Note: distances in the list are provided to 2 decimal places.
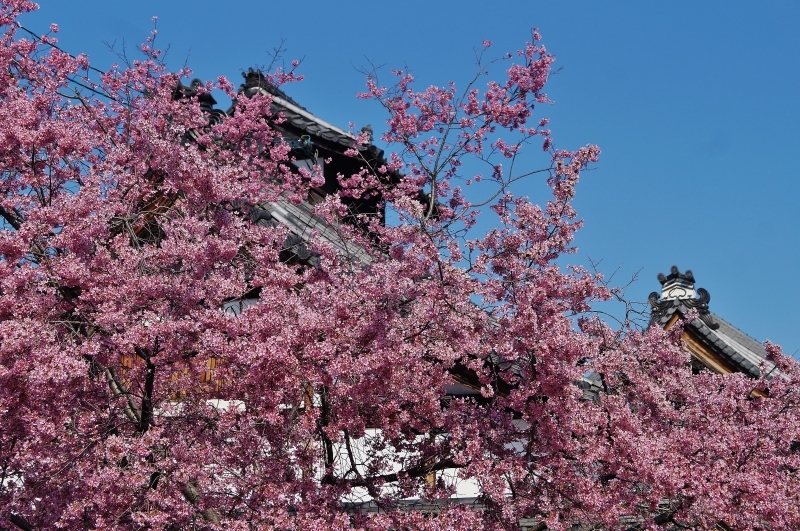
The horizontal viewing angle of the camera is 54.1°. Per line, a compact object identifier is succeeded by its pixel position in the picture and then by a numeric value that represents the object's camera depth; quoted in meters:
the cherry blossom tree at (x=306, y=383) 6.29
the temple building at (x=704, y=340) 16.33
